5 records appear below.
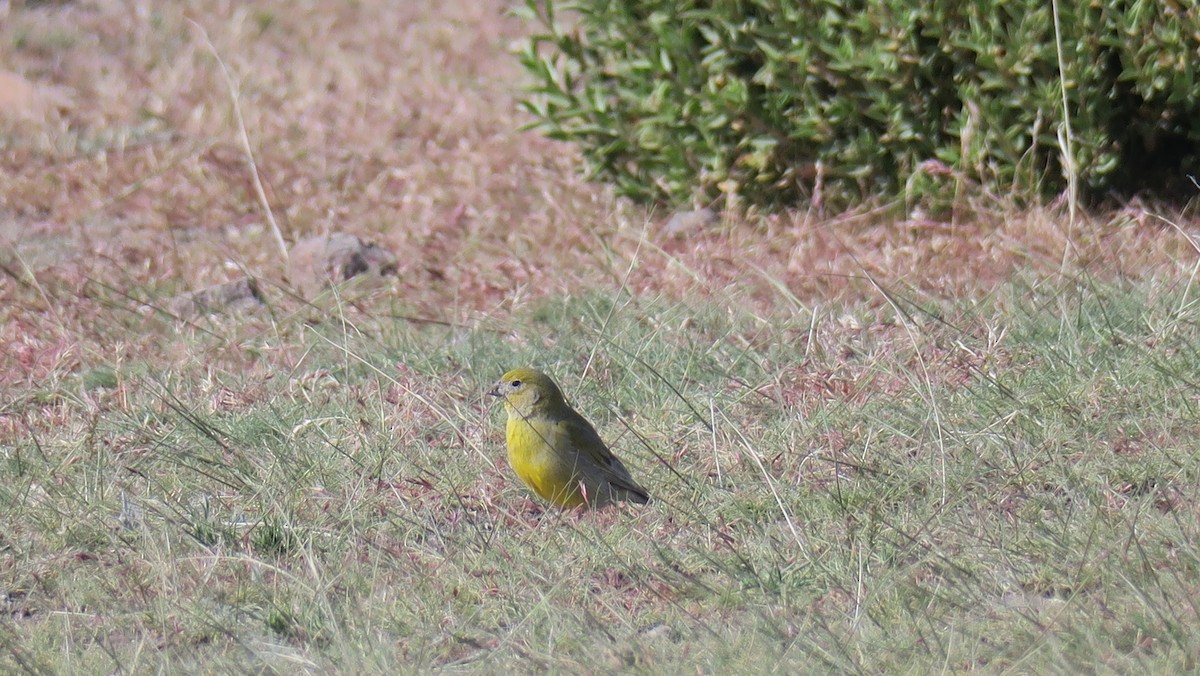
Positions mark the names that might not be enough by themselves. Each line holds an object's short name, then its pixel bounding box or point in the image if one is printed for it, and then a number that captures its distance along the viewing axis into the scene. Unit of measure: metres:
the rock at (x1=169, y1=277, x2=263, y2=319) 14.42
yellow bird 9.46
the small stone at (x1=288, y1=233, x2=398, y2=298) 15.05
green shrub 13.45
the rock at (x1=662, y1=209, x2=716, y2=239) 15.71
